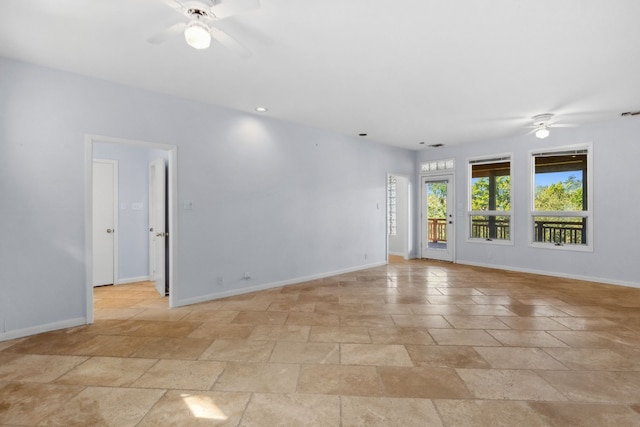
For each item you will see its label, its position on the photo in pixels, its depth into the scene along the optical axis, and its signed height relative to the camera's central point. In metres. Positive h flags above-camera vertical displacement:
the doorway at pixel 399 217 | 7.81 -0.11
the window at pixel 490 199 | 6.56 +0.31
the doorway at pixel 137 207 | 3.48 +0.10
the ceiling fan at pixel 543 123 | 4.91 +1.50
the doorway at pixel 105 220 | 5.13 -0.12
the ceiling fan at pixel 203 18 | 1.99 +1.31
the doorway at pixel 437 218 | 7.42 -0.12
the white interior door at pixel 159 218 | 4.57 -0.08
